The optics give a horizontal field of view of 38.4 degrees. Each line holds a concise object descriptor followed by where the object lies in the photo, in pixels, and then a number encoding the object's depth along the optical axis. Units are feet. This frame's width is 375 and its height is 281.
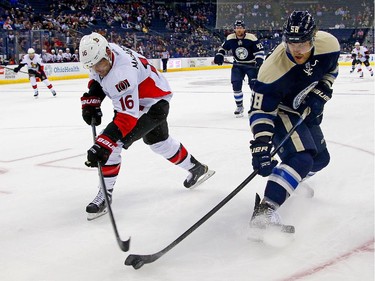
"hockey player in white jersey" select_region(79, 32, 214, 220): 8.71
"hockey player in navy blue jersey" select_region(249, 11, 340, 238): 8.05
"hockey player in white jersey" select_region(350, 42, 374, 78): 48.88
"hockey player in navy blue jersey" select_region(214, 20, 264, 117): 24.81
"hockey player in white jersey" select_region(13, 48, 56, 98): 37.26
